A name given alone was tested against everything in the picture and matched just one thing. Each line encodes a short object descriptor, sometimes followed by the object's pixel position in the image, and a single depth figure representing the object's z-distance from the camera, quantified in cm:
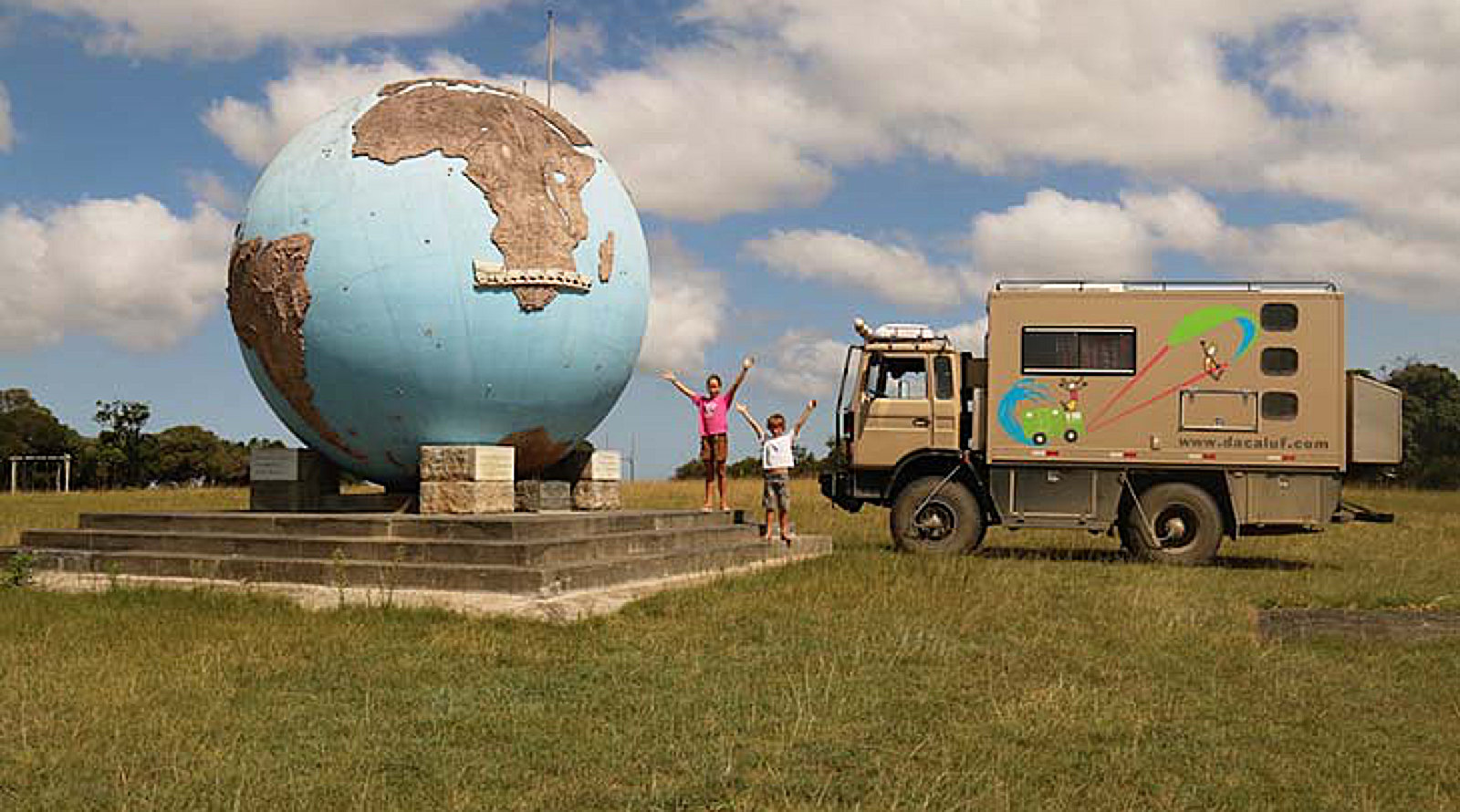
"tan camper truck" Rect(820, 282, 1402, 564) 1522
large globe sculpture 1219
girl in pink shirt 1519
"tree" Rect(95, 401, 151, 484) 4775
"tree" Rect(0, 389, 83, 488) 4947
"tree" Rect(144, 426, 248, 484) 4897
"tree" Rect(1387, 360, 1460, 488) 4494
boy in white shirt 1463
